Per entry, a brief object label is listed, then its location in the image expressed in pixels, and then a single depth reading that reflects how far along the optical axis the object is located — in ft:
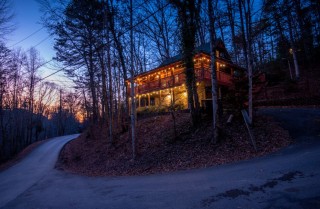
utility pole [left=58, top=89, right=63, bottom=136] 130.39
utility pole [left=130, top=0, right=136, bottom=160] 33.86
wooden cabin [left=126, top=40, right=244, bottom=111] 63.62
